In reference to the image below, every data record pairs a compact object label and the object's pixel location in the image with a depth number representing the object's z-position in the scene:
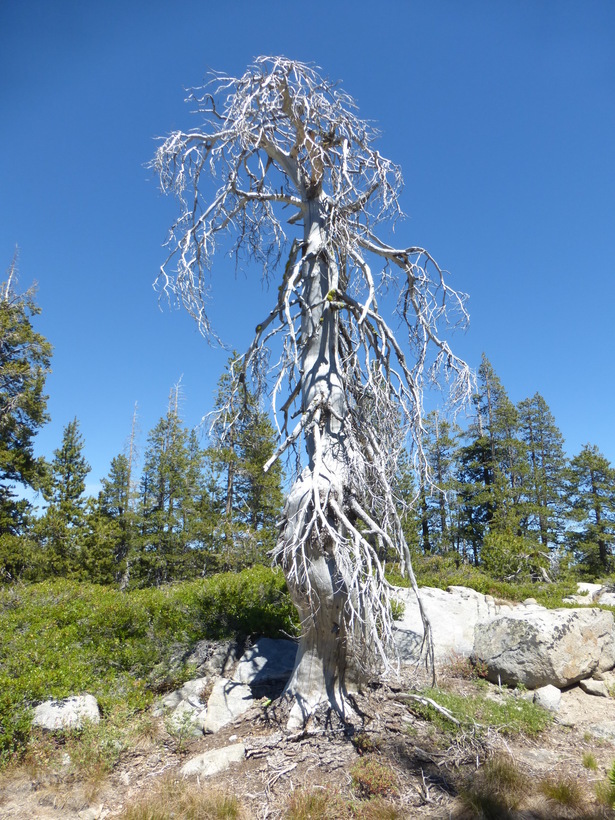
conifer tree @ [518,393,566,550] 30.52
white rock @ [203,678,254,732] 5.28
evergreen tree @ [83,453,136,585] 21.78
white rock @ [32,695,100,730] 5.15
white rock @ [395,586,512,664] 7.04
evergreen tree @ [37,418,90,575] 20.63
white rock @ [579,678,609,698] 6.12
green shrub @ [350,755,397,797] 3.81
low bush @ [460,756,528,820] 3.56
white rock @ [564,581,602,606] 10.34
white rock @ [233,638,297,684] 6.07
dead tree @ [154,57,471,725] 4.79
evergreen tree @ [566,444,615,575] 29.41
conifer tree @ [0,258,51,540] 18.02
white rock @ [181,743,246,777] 4.38
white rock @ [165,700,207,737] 5.25
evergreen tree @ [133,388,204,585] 25.23
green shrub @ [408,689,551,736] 4.77
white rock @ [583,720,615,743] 5.01
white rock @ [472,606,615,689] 6.11
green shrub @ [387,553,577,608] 10.19
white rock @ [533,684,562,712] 5.61
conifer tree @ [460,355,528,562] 29.30
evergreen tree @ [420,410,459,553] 30.46
